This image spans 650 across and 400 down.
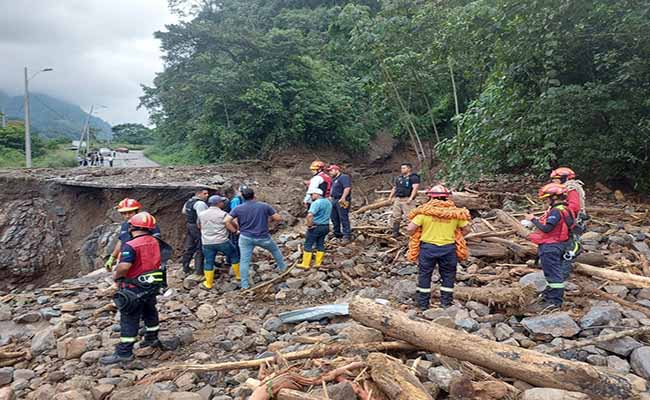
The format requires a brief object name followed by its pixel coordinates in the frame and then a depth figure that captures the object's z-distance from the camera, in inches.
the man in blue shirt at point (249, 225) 248.7
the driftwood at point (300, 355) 131.2
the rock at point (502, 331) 147.9
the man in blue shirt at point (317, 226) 266.7
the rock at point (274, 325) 188.9
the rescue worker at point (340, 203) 311.9
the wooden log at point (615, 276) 196.4
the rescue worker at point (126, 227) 185.0
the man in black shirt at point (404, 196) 309.3
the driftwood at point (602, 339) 134.0
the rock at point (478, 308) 174.2
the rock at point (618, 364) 121.1
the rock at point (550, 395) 100.2
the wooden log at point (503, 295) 173.9
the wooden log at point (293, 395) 102.2
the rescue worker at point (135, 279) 168.7
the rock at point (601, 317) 151.9
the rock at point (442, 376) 111.4
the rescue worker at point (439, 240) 179.9
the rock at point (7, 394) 144.4
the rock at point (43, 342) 195.9
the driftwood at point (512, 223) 257.4
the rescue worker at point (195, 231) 270.7
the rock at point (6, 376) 167.5
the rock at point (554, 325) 146.9
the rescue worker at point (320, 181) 286.8
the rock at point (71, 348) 183.0
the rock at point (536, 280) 194.9
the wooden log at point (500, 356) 104.0
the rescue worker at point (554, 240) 174.6
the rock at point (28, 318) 251.3
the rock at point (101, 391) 138.9
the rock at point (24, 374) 170.7
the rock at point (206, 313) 222.4
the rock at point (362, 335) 136.7
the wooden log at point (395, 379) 103.0
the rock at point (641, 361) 118.8
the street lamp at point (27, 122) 720.8
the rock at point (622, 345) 129.3
